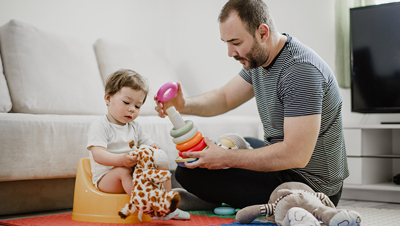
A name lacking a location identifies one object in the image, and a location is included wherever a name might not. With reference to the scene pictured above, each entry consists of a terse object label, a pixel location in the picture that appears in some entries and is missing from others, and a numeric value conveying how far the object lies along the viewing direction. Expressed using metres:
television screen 2.27
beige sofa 1.58
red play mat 1.38
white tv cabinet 2.19
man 1.31
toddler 1.39
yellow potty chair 1.39
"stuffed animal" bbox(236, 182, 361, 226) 1.10
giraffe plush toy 1.26
